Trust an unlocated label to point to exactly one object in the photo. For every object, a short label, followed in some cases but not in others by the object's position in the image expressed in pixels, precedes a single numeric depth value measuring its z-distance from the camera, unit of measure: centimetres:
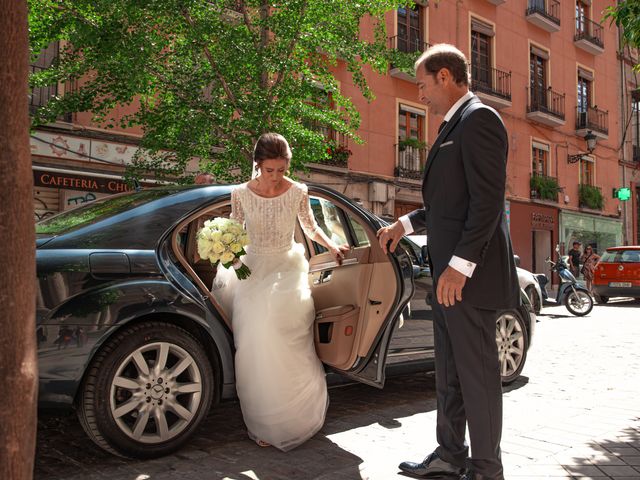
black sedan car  283
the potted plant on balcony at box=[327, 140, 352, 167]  1653
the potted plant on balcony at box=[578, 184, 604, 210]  2628
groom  248
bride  329
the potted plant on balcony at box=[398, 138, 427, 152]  1848
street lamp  2184
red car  1545
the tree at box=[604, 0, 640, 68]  527
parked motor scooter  1243
